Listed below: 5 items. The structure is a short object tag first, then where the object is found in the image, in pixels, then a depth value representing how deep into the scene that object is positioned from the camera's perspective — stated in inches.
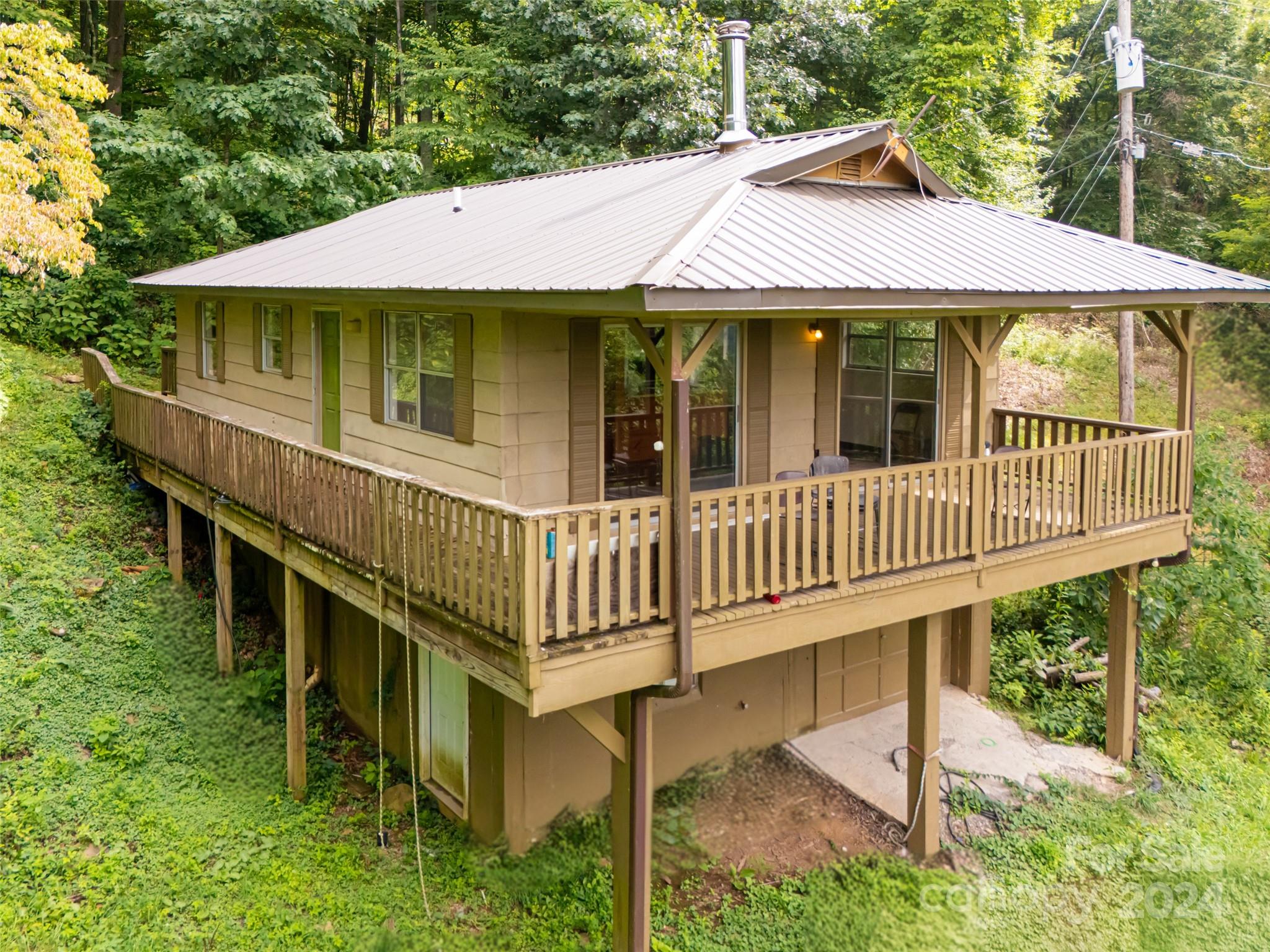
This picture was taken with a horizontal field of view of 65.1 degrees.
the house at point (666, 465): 252.5
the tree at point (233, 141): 685.9
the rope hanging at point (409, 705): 291.0
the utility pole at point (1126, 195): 620.1
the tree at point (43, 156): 474.9
